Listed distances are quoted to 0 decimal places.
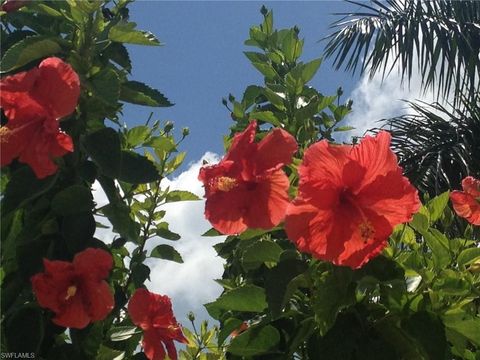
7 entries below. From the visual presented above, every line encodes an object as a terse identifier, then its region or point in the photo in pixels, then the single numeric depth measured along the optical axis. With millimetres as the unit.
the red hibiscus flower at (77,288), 980
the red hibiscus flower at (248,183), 896
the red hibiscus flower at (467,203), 1286
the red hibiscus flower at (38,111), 958
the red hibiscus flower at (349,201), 844
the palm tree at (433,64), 4719
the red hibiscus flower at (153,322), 1188
